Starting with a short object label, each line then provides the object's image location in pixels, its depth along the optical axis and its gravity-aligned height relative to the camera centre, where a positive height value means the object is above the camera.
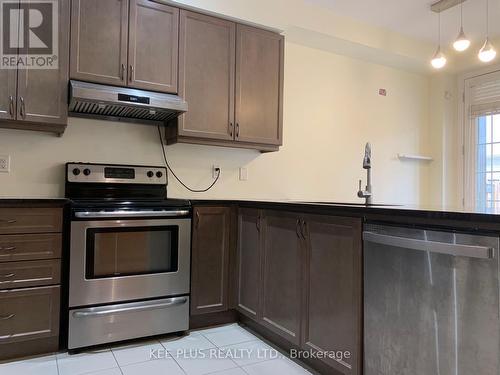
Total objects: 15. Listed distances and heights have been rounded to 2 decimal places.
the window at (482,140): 4.10 +0.63
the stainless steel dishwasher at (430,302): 1.30 -0.41
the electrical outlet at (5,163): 2.57 +0.17
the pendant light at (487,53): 2.76 +1.05
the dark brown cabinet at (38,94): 2.33 +0.59
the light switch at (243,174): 3.46 +0.17
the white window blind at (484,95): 4.07 +1.13
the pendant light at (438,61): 3.05 +1.09
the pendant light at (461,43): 2.80 +1.14
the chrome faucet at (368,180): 2.58 +0.10
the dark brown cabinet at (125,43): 2.52 +1.02
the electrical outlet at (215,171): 3.33 +0.18
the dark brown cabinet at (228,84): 2.91 +0.87
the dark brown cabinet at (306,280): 1.81 -0.49
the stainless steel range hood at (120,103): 2.43 +0.58
